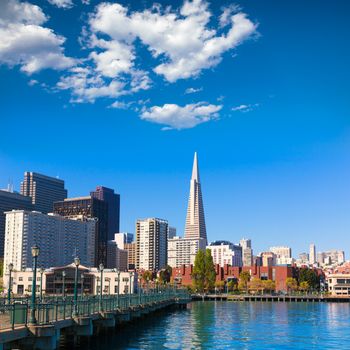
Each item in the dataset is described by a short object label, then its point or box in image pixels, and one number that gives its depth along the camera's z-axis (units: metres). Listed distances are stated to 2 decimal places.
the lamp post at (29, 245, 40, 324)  38.04
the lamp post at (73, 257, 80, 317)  49.80
